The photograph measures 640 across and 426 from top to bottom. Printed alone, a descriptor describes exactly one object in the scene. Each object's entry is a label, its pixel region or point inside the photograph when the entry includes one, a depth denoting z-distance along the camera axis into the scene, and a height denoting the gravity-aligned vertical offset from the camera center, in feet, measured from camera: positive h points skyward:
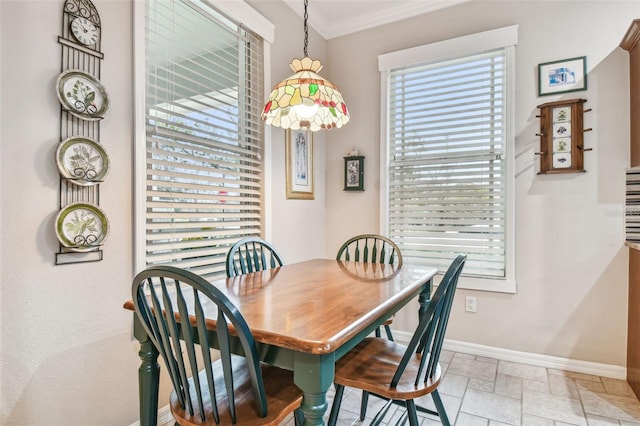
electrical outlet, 9.24 -2.40
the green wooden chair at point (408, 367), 4.23 -2.12
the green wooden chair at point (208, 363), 3.30 -1.50
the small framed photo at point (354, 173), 10.67 +1.14
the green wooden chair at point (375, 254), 7.91 -0.98
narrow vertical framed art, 9.60 +1.31
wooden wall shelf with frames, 7.98 +1.72
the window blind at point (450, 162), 9.03 +1.33
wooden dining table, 3.38 -1.17
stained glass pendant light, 5.26 +1.66
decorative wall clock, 4.83 +1.01
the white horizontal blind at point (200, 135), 6.26 +1.52
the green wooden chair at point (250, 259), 6.41 -0.96
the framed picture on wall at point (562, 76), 8.04 +3.11
